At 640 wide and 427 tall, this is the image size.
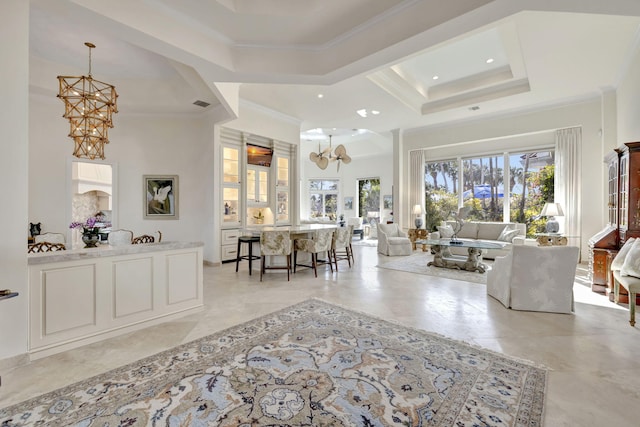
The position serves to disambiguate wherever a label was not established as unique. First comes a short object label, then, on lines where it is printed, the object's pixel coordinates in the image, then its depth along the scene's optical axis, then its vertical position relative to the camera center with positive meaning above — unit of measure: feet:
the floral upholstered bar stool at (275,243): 16.08 -1.63
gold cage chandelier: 12.78 +4.20
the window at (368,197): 41.50 +2.29
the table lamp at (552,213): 20.56 +0.01
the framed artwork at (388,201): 39.52 +1.58
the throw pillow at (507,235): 22.26 -1.62
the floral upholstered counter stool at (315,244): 17.57 -1.86
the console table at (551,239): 20.30 -1.77
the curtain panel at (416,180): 29.43 +3.29
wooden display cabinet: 12.82 -0.20
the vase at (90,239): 9.97 -0.88
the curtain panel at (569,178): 21.35 +2.54
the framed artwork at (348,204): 43.32 +1.30
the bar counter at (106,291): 8.21 -2.50
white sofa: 21.84 -1.67
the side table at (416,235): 27.66 -2.03
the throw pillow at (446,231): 24.86 -1.51
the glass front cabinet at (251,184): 22.00 +2.35
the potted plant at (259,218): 24.25 -0.42
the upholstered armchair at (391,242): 25.02 -2.50
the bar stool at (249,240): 18.09 -1.68
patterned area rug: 5.75 -3.89
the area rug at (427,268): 17.21 -3.61
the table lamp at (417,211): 28.43 +0.19
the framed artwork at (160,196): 21.52 +1.20
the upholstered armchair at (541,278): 11.53 -2.56
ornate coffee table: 18.54 -2.88
